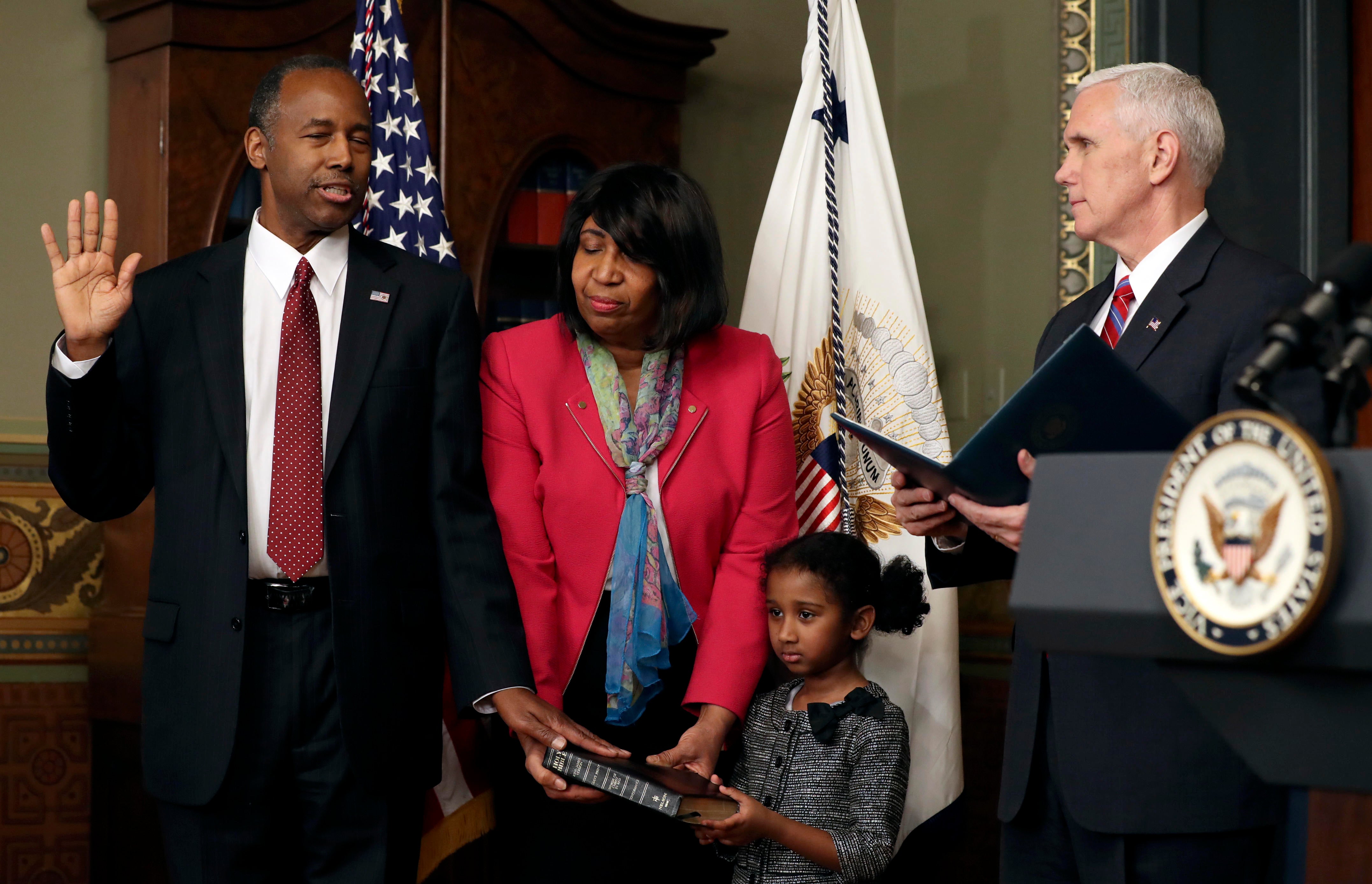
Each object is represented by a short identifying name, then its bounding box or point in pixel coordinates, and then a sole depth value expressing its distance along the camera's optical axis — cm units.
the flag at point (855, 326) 304
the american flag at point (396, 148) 308
